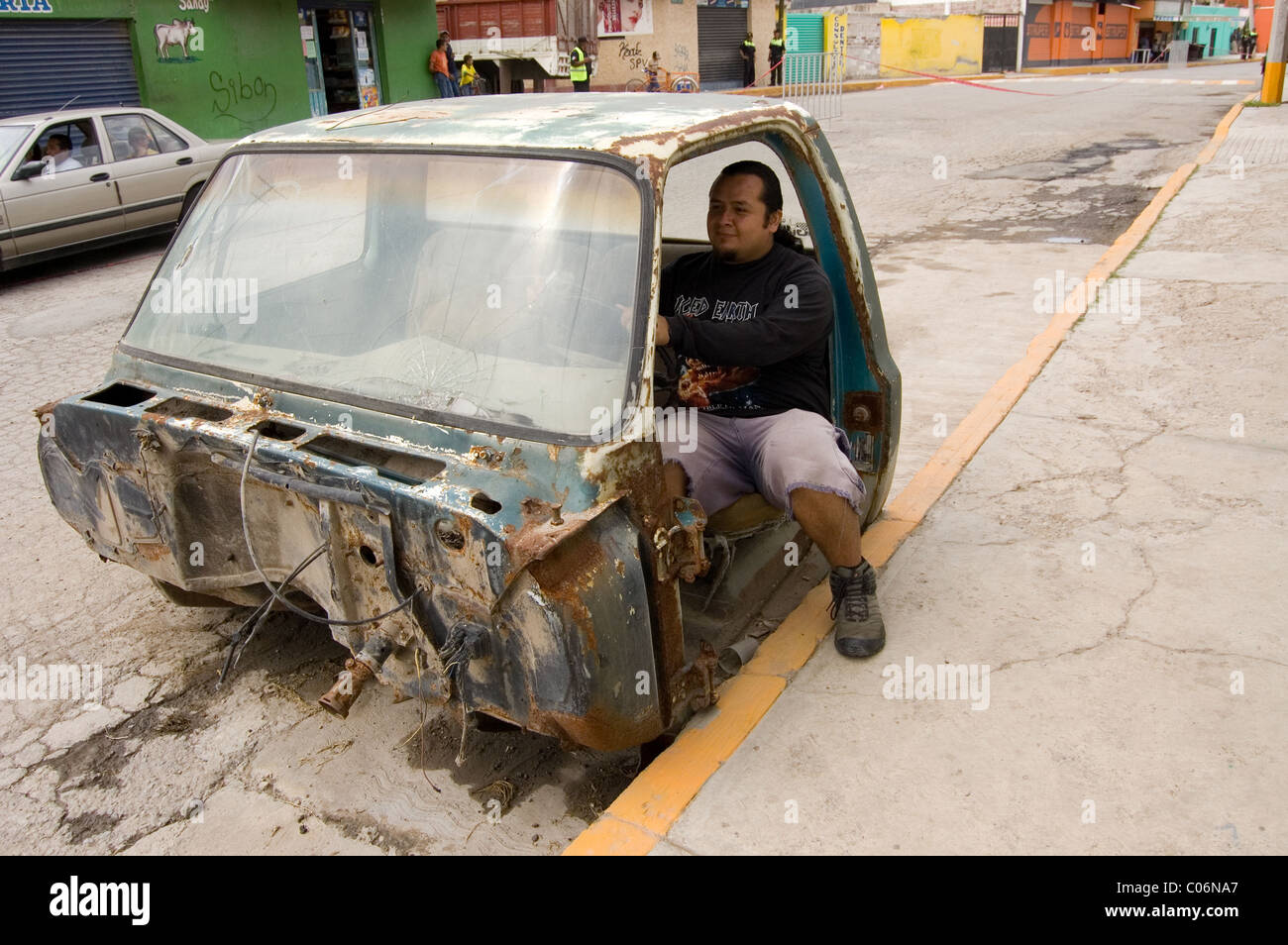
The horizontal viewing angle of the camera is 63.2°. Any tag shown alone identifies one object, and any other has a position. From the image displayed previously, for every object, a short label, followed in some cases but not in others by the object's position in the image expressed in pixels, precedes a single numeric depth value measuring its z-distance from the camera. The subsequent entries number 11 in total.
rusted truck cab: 2.48
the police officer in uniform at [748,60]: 32.53
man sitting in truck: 3.21
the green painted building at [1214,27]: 57.00
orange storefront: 44.94
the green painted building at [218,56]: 14.68
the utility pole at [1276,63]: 20.16
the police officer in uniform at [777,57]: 33.11
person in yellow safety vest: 23.64
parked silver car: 9.64
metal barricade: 25.06
